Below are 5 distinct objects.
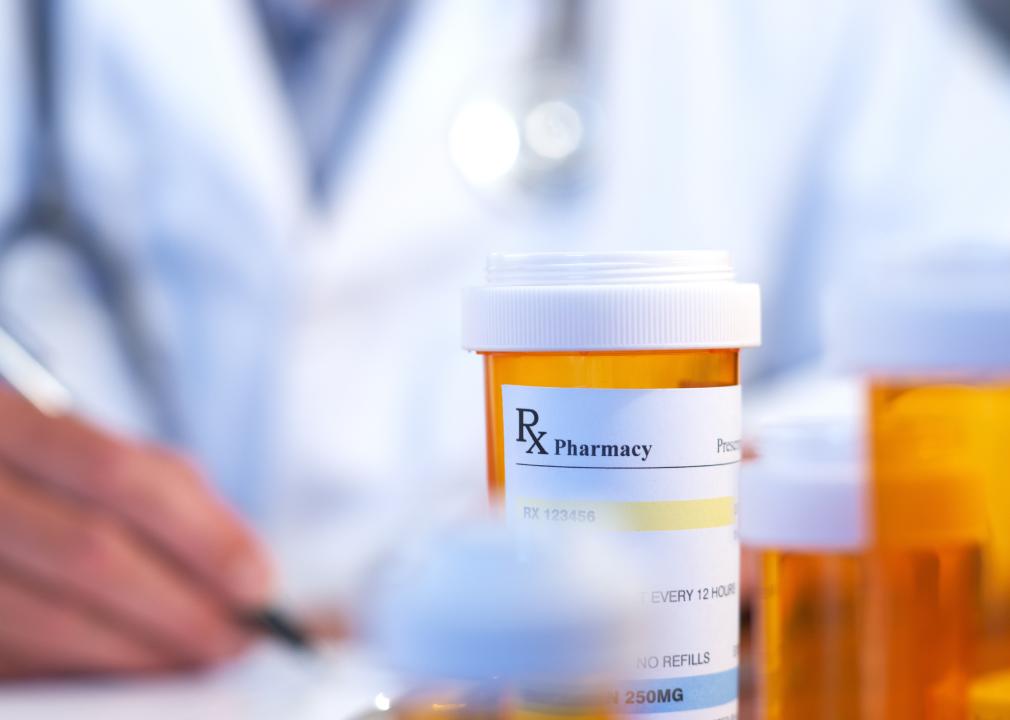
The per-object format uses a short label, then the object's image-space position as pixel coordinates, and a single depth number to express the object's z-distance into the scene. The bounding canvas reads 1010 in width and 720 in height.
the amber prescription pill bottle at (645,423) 0.41
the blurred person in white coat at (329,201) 0.68
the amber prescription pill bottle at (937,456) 0.43
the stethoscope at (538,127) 0.71
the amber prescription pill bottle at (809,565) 0.45
